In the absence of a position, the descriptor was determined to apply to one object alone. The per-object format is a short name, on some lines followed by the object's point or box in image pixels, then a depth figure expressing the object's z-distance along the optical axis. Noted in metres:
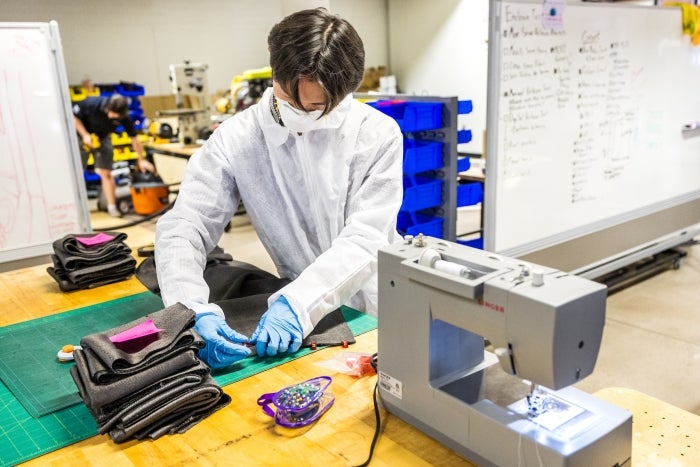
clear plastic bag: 1.21
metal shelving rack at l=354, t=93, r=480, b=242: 2.92
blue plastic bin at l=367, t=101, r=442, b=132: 2.82
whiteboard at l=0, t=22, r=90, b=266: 2.83
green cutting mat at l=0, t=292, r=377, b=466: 1.02
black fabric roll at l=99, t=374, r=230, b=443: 1.02
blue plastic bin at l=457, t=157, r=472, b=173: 3.09
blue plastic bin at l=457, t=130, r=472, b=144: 3.06
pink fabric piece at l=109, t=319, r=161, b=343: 1.10
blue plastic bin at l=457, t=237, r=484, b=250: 3.18
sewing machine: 0.81
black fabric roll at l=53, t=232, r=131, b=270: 1.83
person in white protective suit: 1.36
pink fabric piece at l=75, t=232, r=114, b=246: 1.91
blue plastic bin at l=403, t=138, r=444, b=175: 2.87
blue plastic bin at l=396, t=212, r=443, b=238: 3.01
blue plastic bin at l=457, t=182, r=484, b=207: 3.09
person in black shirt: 5.78
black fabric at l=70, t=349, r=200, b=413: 1.01
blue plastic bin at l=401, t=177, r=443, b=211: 2.91
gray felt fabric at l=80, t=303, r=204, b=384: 1.04
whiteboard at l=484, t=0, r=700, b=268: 2.92
